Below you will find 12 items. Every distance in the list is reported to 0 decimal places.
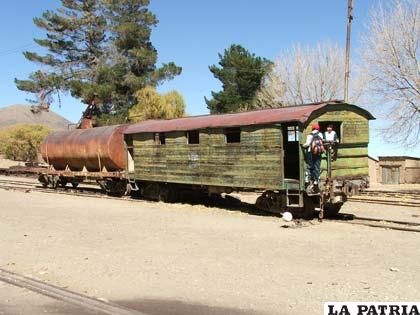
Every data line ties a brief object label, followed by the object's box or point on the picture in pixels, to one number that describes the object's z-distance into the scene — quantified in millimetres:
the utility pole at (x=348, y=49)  28844
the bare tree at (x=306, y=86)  44312
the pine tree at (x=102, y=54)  50125
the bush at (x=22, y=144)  67894
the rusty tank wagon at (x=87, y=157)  23516
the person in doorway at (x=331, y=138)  14516
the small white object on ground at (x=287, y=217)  14156
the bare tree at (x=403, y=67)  27184
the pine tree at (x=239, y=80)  52625
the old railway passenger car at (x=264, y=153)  14906
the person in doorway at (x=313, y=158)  14062
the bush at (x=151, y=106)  48594
